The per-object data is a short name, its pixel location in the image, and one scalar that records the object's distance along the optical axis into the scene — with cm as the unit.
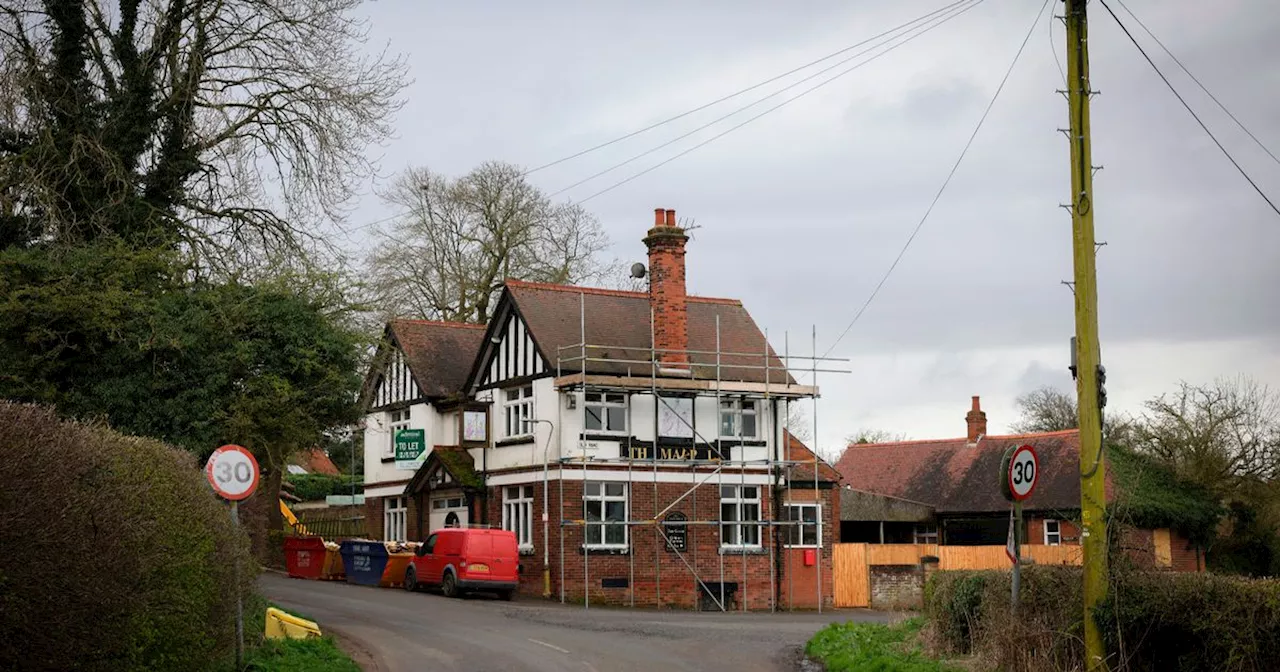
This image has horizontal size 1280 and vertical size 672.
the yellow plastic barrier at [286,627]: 2125
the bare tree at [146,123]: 2670
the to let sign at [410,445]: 4472
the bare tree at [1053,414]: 8177
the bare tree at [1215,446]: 4728
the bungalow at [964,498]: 4772
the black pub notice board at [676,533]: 3978
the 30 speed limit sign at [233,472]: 1708
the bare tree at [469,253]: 5838
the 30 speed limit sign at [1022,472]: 1535
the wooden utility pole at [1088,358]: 1470
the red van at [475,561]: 3541
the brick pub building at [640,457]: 3897
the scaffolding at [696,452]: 3891
